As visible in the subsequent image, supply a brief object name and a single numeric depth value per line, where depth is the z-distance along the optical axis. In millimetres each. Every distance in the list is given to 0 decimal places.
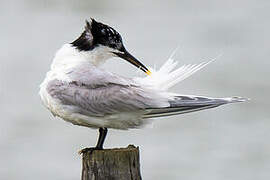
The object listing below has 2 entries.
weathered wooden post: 11562
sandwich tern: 12266
